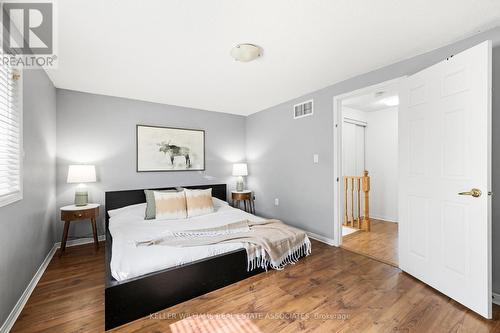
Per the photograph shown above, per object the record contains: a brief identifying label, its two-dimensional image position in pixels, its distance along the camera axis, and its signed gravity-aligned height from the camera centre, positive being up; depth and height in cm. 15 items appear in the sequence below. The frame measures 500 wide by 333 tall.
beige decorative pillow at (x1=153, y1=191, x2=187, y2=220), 284 -53
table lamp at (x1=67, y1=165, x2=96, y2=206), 283 -13
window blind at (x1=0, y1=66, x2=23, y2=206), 151 +24
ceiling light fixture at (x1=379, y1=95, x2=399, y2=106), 378 +120
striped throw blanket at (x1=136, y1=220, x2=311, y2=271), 213 -77
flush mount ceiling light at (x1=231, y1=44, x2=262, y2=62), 201 +112
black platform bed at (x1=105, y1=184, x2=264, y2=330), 152 -97
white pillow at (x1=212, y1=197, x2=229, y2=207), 359 -63
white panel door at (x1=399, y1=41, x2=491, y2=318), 160 -9
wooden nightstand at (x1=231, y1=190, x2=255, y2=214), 416 -64
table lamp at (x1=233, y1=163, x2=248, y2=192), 433 -14
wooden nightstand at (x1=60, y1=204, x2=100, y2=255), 266 -60
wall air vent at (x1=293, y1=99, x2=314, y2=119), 337 +94
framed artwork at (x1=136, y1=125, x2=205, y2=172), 361 +32
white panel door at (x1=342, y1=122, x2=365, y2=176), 445 +37
